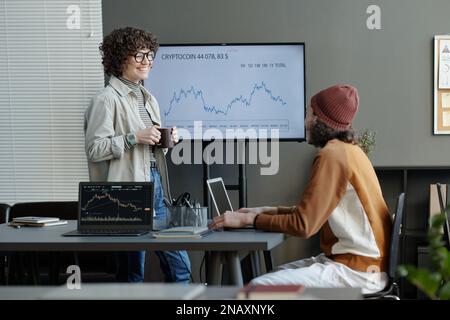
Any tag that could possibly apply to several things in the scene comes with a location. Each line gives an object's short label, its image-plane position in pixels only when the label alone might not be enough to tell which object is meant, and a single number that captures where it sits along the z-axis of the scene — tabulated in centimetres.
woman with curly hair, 546
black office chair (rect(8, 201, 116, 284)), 565
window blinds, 872
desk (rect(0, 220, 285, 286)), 391
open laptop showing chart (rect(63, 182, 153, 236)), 451
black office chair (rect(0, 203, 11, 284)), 583
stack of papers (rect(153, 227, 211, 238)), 411
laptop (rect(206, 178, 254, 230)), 467
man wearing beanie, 399
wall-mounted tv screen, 793
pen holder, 442
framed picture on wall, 812
